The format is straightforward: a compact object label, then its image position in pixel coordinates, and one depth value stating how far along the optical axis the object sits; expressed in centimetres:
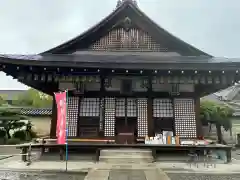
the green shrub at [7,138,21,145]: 2165
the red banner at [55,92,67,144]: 806
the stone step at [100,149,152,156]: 964
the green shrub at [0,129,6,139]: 2272
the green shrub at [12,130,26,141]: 2378
